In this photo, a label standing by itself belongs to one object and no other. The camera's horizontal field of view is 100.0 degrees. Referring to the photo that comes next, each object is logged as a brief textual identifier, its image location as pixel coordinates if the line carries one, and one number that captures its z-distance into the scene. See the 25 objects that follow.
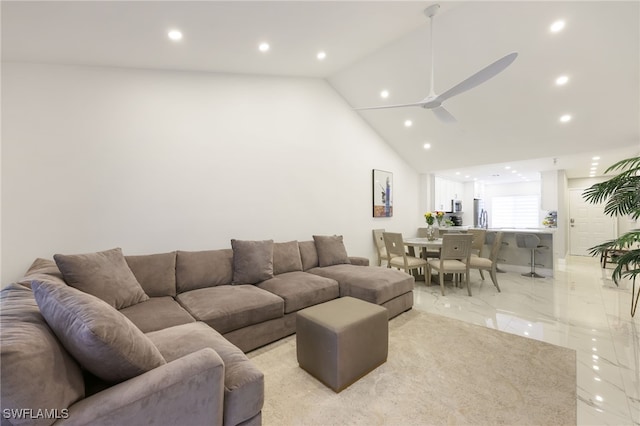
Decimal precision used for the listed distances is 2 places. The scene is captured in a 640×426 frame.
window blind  8.75
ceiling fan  2.22
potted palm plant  2.02
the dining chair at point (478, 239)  4.92
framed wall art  5.58
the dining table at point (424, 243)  4.54
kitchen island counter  5.31
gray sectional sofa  0.97
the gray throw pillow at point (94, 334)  1.07
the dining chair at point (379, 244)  5.32
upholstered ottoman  1.95
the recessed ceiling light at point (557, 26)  2.97
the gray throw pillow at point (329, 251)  4.11
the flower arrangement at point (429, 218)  4.95
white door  7.46
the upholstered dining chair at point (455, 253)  4.08
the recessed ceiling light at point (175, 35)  2.50
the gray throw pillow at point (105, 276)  2.06
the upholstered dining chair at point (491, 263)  4.30
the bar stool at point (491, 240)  5.88
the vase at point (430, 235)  5.02
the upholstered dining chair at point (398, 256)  4.33
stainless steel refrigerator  9.13
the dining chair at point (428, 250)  5.05
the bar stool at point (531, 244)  5.02
